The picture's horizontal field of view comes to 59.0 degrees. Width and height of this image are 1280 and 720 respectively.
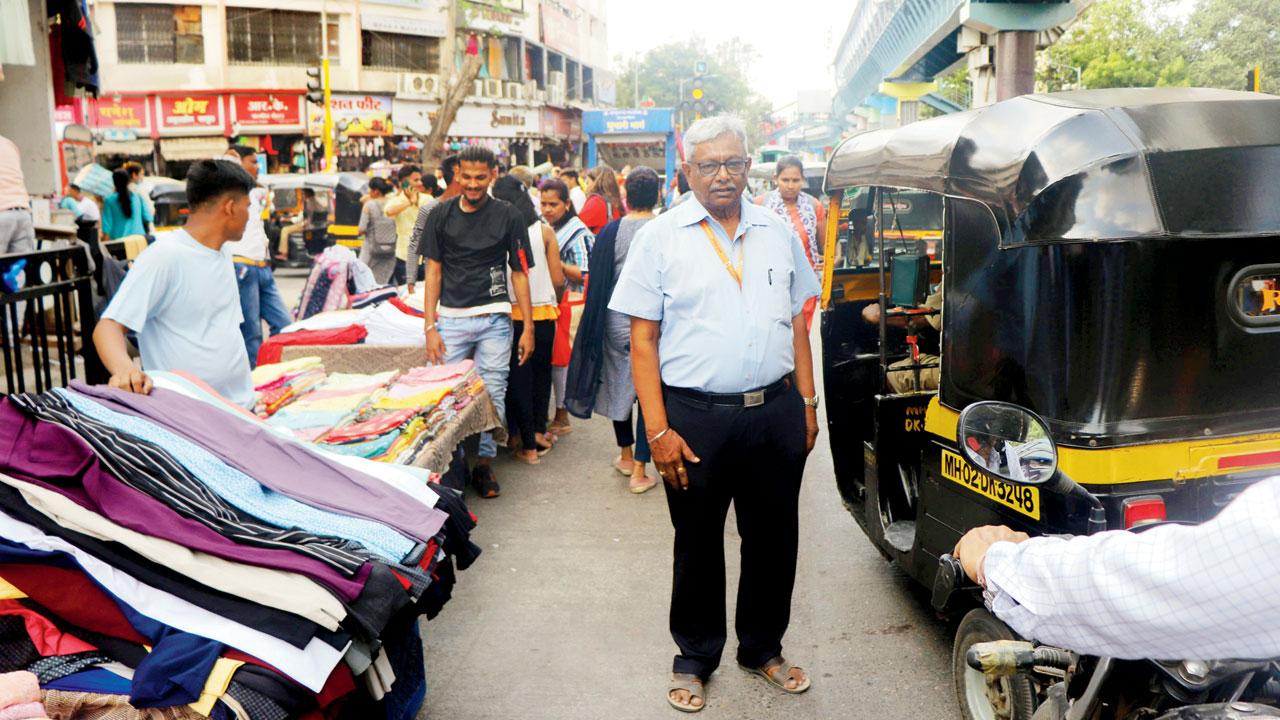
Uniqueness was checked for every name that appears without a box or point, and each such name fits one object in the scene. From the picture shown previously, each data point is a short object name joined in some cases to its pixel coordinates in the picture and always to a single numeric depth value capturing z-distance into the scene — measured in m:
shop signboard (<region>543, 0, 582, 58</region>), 56.84
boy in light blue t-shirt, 4.12
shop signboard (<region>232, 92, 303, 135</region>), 38.53
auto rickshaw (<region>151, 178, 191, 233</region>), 21.06
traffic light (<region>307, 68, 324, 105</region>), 24.38
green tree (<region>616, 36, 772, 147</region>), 92.44
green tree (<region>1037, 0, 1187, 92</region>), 27.06
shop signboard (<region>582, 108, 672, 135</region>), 32.41
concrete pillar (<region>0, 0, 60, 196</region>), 12.05
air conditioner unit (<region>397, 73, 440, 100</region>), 41.62
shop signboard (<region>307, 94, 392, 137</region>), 40.38
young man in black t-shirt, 6.79
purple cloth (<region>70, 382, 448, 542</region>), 3.38
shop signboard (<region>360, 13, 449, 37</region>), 40.84
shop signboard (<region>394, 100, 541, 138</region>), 42.12
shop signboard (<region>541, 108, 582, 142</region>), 55.31
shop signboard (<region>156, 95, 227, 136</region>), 37.97
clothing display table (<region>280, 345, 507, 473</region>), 7.45
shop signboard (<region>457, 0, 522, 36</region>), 45.19
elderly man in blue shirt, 3.99
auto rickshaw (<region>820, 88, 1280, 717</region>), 3.25
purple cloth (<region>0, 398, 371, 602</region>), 2.90
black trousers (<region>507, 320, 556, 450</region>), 7.51
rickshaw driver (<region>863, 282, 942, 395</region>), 5.18
